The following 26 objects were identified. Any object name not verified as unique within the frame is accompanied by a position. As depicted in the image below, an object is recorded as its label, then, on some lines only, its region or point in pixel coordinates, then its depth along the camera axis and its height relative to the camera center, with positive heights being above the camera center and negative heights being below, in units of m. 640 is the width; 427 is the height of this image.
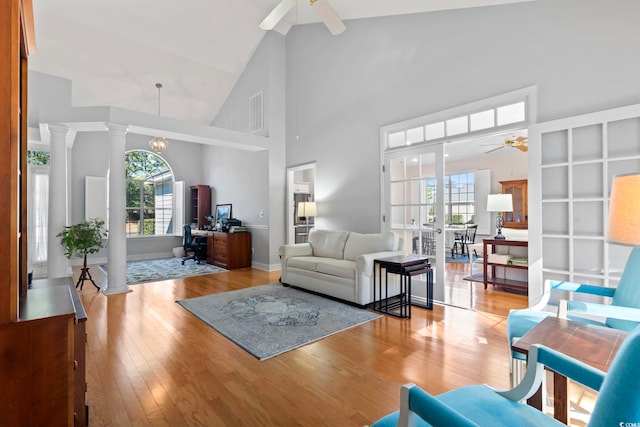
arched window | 8.16 +0.52
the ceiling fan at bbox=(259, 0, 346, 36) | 3.07 +2.09
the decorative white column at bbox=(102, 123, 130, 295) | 4.66 -0.04
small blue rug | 5.72 -1.19
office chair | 7.25 -0.75
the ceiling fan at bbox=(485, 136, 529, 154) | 4.92 +1.16
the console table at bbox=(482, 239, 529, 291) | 4.40 -0.82
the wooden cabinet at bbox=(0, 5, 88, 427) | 1.15 -0.46
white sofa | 3.82 -0.70
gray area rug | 2.86 -1.18
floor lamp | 1.07 +0.00
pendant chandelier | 6.43 +1.45
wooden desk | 6.49 -0.79
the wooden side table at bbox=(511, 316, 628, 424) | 1.24 -0.59
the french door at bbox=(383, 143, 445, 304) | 4.03 +0.10
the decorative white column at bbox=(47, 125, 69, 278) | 4.79 +0.12
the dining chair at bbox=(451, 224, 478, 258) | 8.00 -0.71
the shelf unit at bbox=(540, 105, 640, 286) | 2.64 +0.24
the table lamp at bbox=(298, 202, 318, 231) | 5.70 +0.08
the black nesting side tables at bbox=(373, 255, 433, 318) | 3.60 -0.77
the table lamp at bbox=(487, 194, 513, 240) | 5.29 +0.16
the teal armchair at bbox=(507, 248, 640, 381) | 1.74 -0.58
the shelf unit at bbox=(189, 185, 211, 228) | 8.45 +0.29
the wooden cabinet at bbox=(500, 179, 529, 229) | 7.63 +0.21
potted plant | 4.57 -0.39
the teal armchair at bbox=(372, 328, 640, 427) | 0.73 -0.58
